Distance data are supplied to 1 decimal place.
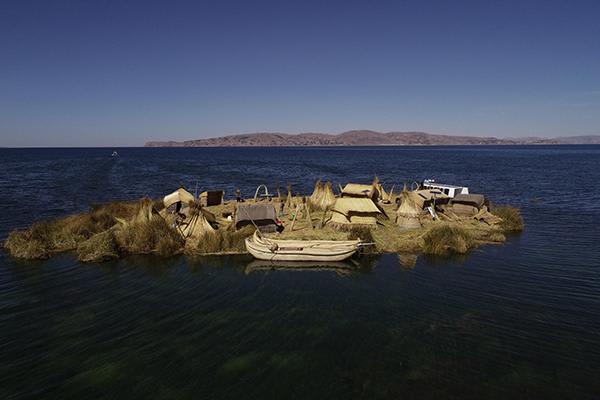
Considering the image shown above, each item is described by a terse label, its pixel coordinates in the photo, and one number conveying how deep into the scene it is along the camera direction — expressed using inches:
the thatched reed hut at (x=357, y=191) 1121.7
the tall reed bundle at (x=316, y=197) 1347.4
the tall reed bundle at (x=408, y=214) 1051.3
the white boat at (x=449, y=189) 1385.3
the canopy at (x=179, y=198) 1183.6
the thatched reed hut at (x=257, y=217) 983.0
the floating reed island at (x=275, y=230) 830.5
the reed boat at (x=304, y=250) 806.5
